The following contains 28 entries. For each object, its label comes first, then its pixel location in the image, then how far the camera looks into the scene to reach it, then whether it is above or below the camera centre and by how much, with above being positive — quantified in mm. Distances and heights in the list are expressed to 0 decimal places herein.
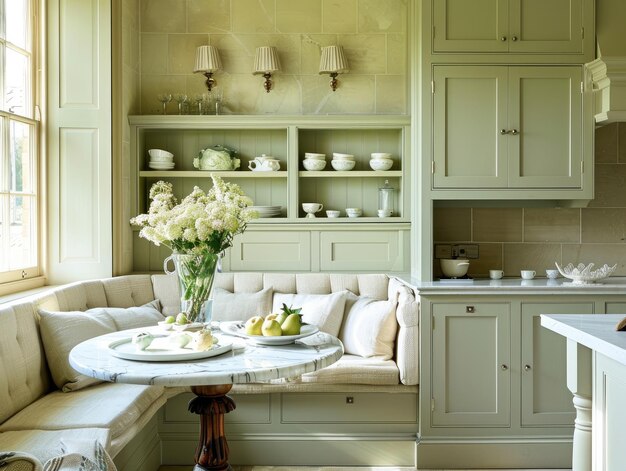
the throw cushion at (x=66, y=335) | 3076 -525
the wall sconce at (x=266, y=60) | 4312 +1060
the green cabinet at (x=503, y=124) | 3844 +573
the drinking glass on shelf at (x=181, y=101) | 4352 +813
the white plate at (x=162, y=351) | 2316 -455
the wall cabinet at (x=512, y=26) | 3828 +1135
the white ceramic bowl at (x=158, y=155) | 4309 +450
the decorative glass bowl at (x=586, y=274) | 3867 -299
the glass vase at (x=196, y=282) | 2645 -228
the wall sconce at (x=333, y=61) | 4320 +1060
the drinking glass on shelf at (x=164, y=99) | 4359 +826
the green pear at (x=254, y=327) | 2584 -397
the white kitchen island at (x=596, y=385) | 1987 -527
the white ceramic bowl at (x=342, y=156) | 4302 +438
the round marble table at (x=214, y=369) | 2121 -475
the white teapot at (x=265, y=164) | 4289 +389
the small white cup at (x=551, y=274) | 4070 -308
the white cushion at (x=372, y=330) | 3730 -600
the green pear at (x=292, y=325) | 2557 -388
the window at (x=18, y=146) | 3459 +437
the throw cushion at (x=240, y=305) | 3980 -483
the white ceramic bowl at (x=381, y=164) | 4293 +386
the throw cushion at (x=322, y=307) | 3842 -486
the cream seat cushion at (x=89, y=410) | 2627 -773
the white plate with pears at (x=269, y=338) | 2533 -432
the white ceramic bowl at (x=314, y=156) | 4285 +438
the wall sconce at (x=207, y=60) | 4305 +1065
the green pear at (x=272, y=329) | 2547 -400
